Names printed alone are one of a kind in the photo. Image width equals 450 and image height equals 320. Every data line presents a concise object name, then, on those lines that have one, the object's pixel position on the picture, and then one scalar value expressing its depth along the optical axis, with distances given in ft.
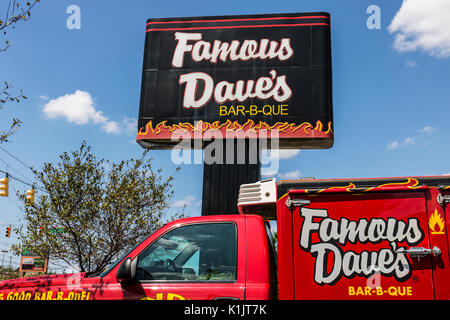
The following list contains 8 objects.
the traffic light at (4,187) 59.52
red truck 12.92
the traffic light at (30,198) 55.57
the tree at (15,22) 23.16
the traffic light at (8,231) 80.39
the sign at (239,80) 32.40
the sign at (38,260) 57.52
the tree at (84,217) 54.80
